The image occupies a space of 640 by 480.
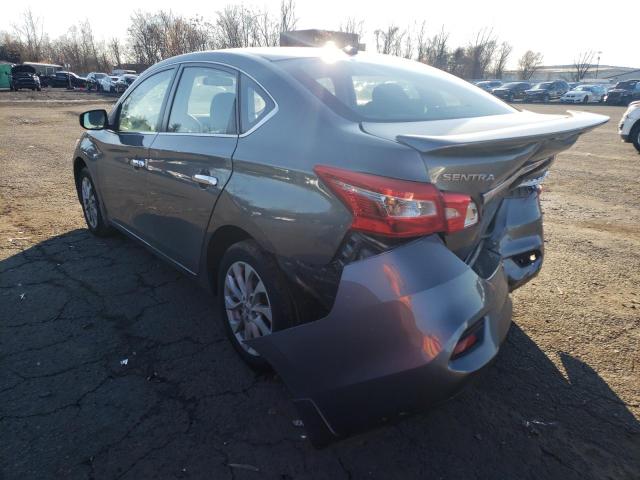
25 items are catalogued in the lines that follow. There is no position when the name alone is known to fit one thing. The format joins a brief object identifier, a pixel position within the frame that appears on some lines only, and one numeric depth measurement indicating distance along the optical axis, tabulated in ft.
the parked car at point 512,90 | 122.01
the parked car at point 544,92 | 123.95
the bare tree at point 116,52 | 235.93
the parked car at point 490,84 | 133.20
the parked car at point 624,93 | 104.78
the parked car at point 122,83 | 119.91
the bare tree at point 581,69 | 275.59
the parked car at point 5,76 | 120.93
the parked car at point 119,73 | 150.90
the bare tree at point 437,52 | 223.51
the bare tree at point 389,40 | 221.89
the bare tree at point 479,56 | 228.84
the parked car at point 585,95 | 115.44
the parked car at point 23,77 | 117.80
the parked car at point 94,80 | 136.05
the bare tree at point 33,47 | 234.31
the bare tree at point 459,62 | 222.48
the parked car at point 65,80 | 145.07
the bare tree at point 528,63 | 261.44
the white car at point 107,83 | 124.98
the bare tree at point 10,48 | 201.77
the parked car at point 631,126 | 34.58
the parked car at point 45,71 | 146.20
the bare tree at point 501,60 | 239.71
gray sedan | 5.57
